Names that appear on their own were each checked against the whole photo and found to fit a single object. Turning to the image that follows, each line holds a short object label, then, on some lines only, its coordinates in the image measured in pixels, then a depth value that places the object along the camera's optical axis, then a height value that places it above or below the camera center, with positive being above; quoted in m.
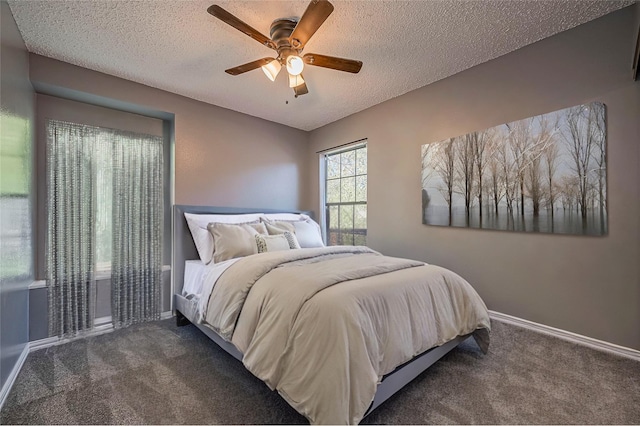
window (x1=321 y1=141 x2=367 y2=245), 3.92 +0.30
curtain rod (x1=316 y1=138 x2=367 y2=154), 3.82 +1.01
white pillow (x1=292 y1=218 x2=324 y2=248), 3.21 -0.24
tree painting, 2.13 +0.33
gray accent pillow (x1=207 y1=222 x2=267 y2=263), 2.64 -0.25
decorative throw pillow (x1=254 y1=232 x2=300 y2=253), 2.76 -0.28
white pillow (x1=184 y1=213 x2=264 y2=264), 2.81 -0.10
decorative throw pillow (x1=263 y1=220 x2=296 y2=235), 3.04 -0.14
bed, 1.28 -0.63
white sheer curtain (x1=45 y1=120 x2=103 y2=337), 2.48 -0.09
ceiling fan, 1.64 +1.17
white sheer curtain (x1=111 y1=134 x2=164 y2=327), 2.82 -0.14
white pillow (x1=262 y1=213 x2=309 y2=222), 3.66 -0.02
